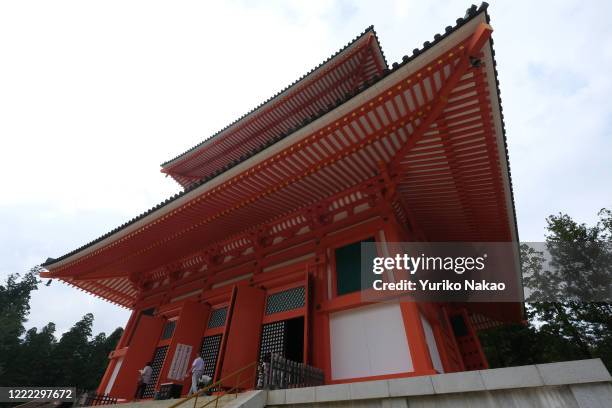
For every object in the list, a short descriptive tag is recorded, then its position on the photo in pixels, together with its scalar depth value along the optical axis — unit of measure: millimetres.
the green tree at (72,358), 35125
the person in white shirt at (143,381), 8812
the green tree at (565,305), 16625
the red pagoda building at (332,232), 5574
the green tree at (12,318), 34700
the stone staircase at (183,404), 5305
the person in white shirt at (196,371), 7039
